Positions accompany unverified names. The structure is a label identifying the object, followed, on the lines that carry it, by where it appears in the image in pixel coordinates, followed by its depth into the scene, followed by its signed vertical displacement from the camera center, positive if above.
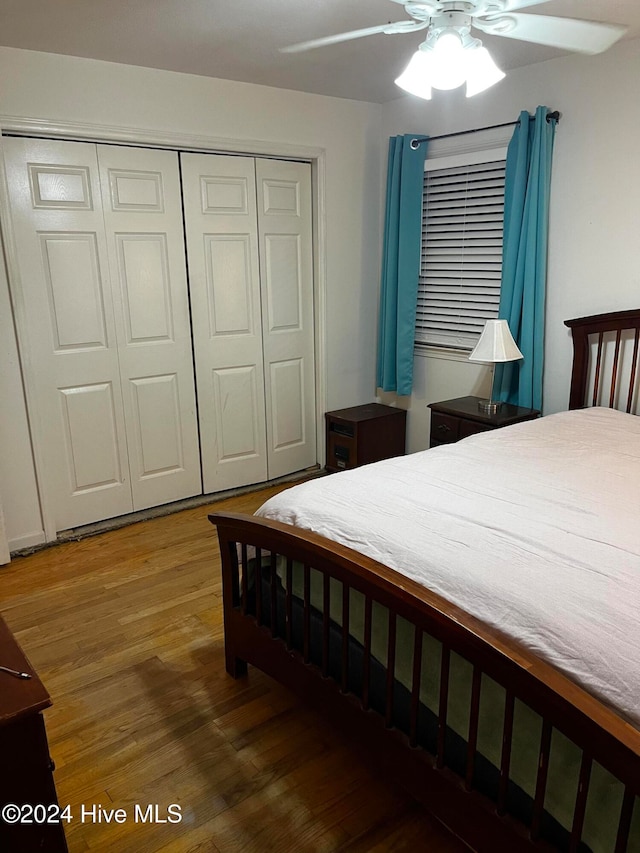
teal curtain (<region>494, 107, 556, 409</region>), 3.16 +0.10
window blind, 3.57 +0.09
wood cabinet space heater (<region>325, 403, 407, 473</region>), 3.97 -1.05
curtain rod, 3.11 +0.76
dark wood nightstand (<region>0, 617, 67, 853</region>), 1.16 -0.92
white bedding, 1.25 -0.70
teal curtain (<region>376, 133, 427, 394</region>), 3.81 +0.04
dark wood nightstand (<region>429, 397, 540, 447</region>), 3.24 -0.78
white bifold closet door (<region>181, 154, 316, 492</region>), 3.54 -0.23
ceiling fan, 1.75 +0.69
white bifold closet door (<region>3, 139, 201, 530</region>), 3.02 -0.24
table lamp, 3.20 -0.39
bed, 1.17 -0.76
